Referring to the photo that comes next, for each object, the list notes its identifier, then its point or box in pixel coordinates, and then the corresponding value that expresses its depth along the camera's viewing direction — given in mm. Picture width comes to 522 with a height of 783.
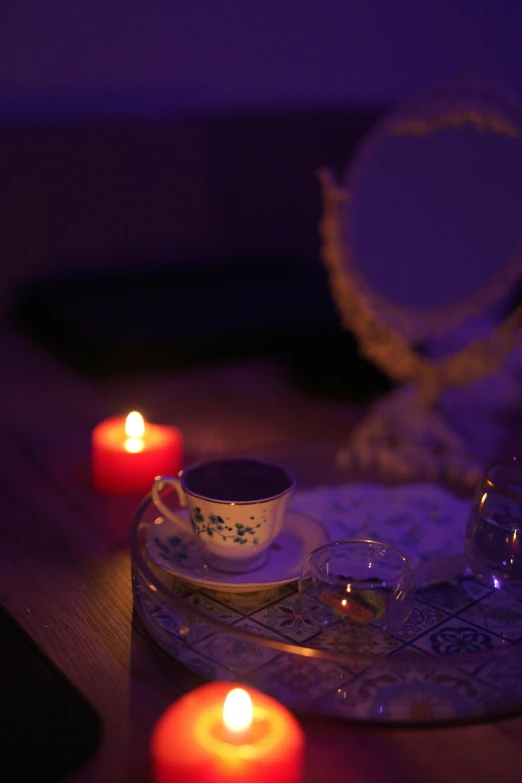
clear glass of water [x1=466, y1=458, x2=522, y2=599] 777
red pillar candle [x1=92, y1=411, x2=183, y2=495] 1081
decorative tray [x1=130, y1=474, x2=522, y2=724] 649
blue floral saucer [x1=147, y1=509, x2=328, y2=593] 783
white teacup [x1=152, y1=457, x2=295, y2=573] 781
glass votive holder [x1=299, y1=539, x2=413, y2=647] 724
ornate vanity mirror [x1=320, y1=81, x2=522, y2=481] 1156
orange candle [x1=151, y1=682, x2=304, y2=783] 562
